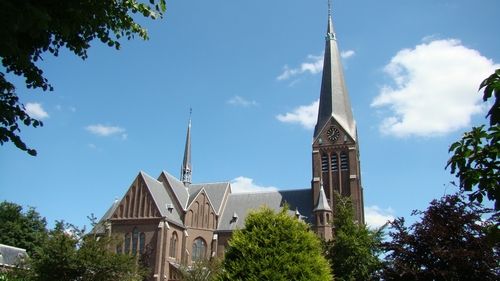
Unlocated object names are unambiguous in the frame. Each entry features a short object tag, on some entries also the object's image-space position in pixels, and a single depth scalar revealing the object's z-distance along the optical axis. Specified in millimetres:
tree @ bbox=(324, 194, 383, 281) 28234
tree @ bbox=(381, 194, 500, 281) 11766
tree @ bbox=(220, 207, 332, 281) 16094
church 44250
